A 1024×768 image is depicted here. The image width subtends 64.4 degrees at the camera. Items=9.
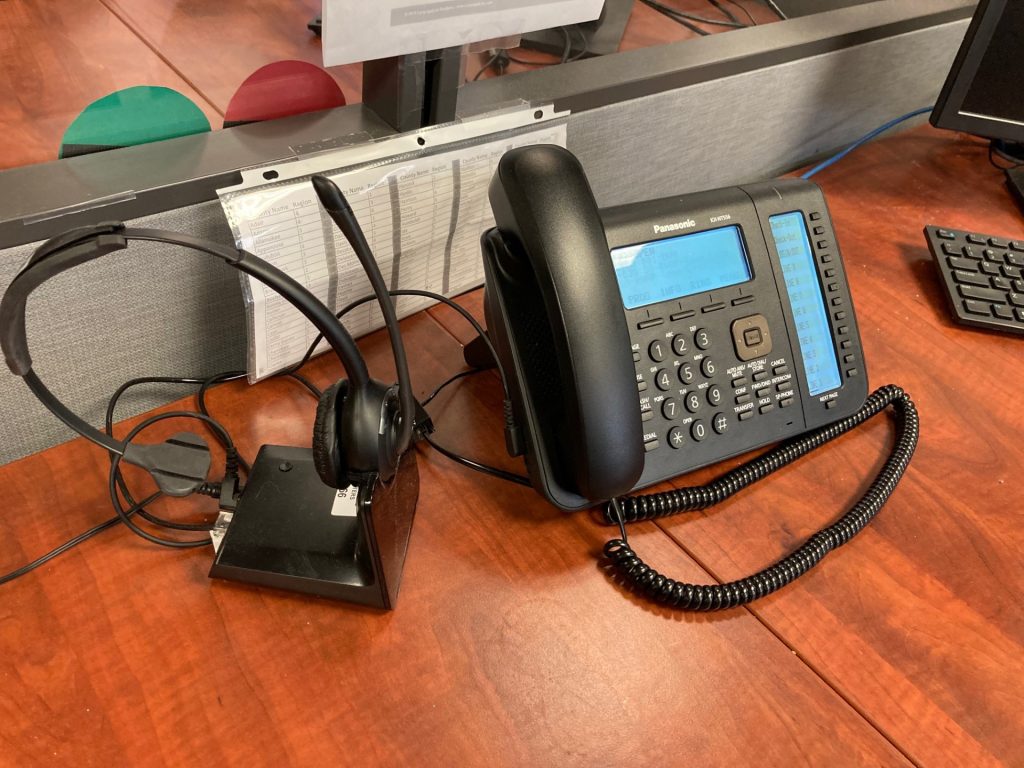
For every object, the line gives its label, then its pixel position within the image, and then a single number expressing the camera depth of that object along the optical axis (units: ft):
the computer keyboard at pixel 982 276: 2.78
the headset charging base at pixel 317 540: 1.77
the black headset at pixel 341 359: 1.27
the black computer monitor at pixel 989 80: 2.86
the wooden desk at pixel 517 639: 1.65
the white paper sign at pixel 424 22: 1.82
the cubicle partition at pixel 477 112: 1.83
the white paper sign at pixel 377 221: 1.97
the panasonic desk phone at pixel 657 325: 1.80
